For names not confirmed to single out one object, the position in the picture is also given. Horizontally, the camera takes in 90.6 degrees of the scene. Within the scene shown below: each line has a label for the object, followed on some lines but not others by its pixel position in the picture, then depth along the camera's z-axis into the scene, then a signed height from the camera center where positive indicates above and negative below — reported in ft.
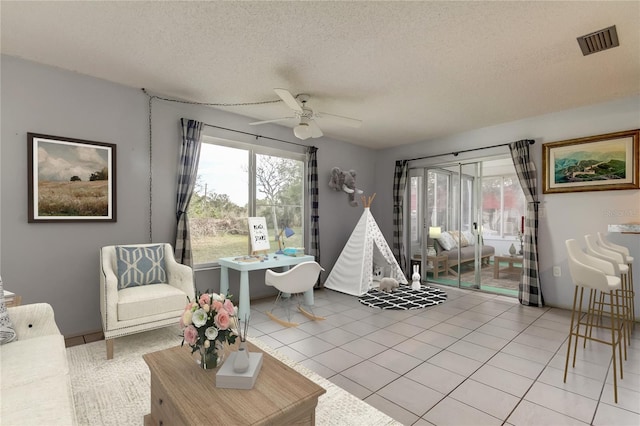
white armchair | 8.60 -2.36
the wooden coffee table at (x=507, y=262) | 16.87 -2.80
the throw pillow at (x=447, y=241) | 18.17 -1.67
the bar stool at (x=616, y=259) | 8.23 -1.30
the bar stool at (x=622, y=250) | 9.37 -1.20
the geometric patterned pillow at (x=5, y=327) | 6.05 -2.23
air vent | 7.64 +4.32
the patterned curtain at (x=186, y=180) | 11.92 +1.24
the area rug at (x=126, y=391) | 6.19 -3.98
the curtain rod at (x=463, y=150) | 14.15 +3.22
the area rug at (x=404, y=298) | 13.70 -4.02
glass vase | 5.28 -2.43
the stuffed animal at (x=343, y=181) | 17.56 +1.75
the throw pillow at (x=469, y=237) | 17.36 -1.37
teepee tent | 15.49 -2.52
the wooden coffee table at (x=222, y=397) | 4.20 -2.68
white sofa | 4.12 -2.59
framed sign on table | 13.66 -0.97
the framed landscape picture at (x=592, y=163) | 11.90 +1.97
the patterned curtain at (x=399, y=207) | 19.10 +0.32
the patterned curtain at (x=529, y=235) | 13.84 -1.01
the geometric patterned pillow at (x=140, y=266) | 9.98 -1.74
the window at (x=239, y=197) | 13.28 +0.73
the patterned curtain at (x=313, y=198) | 16.61 +0.75
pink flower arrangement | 5.03 -1.77
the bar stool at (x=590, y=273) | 6.72 -1.38
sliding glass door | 16.96 -0.62
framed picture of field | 9.36 +1.03
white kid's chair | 11.10 -2.41
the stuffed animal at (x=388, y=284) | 15.71 -3.60
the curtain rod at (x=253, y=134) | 13.22 +3.57
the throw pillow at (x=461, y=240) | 17.67 -1.57
